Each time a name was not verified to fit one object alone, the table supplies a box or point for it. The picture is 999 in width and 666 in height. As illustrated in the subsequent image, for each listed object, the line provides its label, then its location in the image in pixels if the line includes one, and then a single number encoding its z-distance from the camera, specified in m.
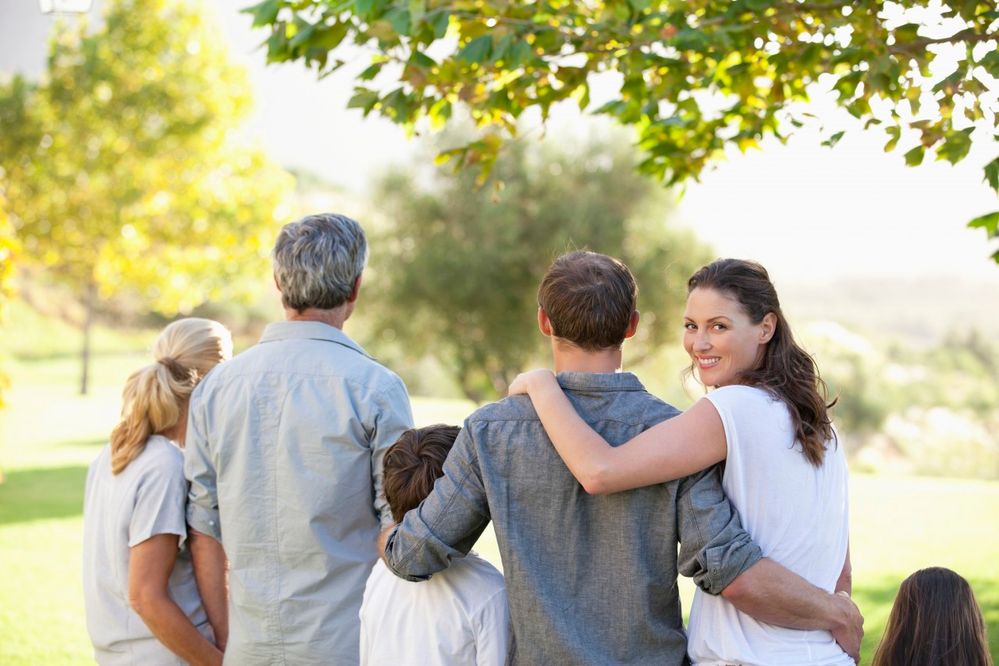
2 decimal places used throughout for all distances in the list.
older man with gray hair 3.03
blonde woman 3.22
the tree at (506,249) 21.88
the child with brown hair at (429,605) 2.67
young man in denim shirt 2.39
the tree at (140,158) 21.47
